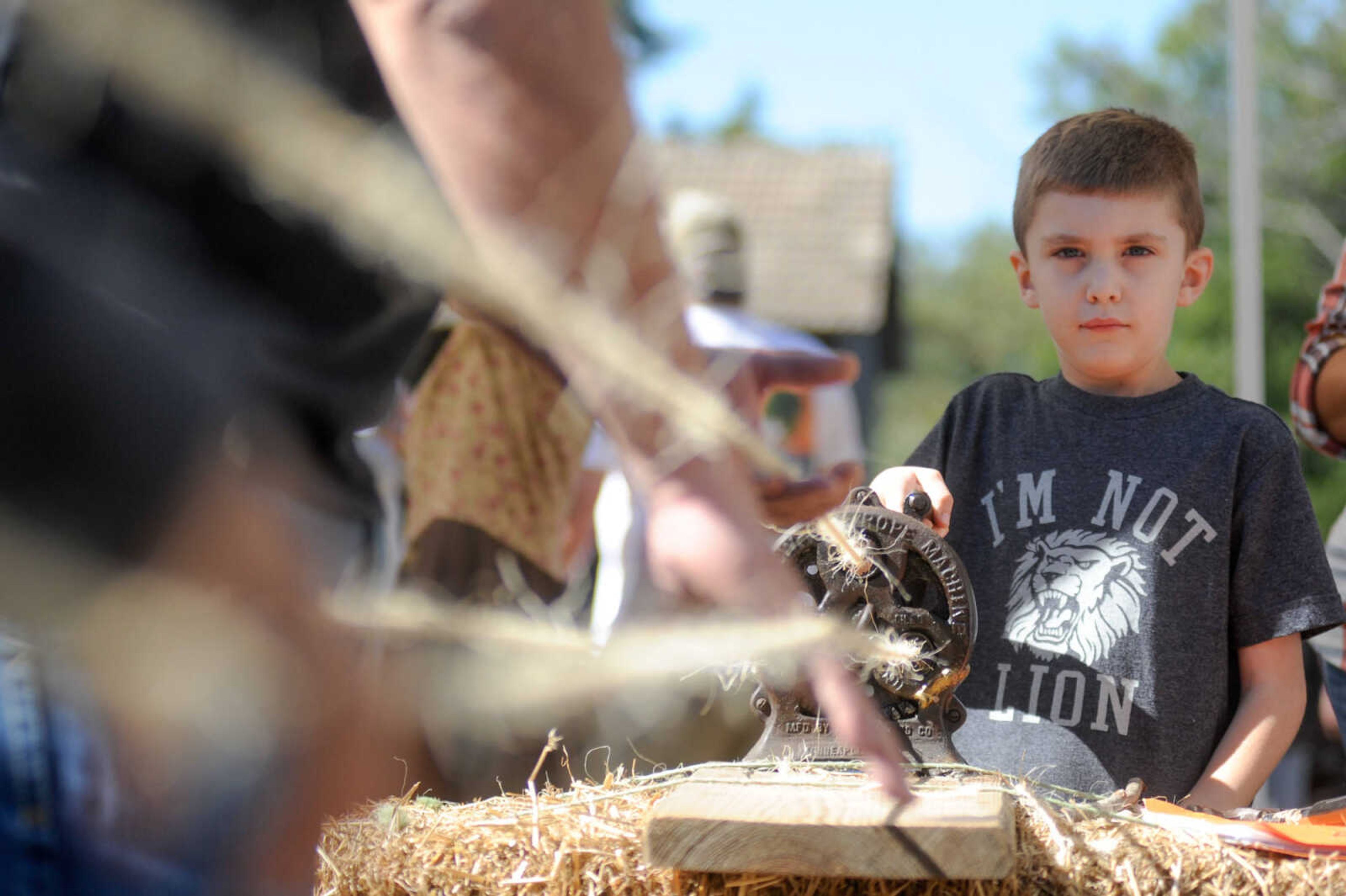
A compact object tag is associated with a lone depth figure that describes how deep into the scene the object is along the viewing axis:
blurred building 15.48
